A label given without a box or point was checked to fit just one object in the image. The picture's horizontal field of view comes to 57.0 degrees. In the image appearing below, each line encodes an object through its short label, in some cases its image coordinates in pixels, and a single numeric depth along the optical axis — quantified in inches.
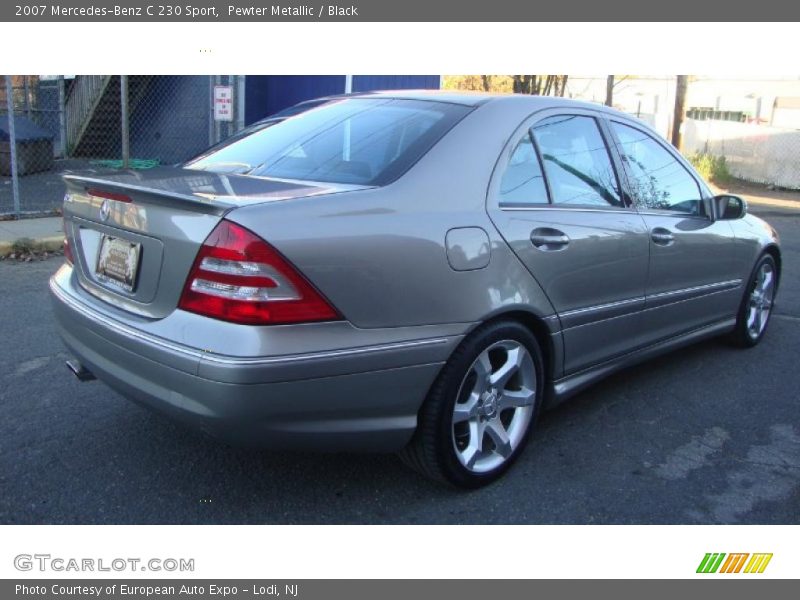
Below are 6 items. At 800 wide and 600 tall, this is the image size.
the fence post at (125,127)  365.7
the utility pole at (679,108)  738.8
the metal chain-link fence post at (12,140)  324.3
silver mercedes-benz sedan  94.1
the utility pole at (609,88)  614.5
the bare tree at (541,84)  742.0
